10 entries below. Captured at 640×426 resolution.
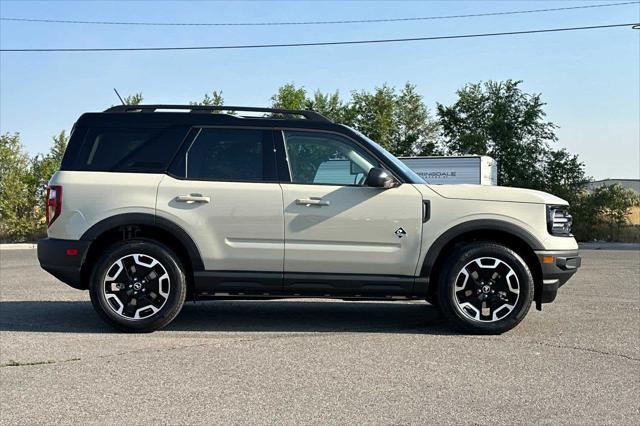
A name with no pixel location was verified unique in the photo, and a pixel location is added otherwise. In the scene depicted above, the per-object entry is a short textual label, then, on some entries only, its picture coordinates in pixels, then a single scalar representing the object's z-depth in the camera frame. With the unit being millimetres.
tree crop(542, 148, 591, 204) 32750
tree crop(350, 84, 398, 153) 44562
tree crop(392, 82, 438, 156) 46834
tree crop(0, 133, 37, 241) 27609
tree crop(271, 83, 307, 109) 41791
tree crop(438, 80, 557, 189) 35031
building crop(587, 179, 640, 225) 31156
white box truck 21797
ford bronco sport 6156
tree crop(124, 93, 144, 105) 34634
